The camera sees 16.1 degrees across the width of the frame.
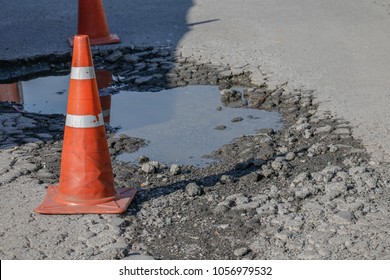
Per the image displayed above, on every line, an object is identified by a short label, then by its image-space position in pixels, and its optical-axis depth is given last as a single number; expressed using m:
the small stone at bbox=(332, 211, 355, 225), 7.69
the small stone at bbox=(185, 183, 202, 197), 8.44
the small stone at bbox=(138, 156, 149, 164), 9.52
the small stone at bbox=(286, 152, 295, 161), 9.40
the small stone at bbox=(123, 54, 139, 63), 13.71
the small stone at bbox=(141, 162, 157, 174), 9.12
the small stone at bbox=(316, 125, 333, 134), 10.20
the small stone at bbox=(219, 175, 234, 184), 8.82
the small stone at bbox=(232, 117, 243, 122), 11.01
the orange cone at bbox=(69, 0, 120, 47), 14.86
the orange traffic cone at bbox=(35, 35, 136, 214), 8.13
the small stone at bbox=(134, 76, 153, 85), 12.70
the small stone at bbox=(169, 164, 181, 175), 9.11
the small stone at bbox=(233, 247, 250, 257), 7.16
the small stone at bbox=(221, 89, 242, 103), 11.81
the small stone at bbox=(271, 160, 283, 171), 9.04
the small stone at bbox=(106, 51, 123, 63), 13.80
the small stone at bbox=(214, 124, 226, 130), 10.74
